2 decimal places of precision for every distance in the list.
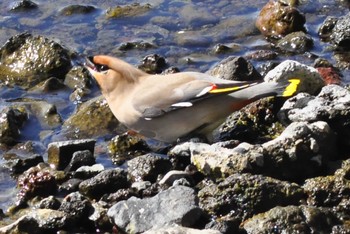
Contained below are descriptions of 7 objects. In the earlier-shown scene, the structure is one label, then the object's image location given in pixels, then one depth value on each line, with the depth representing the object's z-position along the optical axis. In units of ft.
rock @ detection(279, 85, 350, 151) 54.08
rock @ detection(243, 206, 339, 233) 44.93
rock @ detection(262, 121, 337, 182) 50.83
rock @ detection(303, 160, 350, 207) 47.80
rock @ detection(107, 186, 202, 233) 46.32
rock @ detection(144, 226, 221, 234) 43.04
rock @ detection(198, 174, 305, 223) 47.26
